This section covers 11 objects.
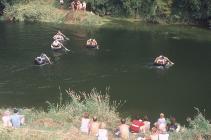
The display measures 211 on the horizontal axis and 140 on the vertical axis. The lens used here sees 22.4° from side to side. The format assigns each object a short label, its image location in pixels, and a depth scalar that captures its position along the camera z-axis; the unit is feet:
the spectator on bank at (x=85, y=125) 76.83
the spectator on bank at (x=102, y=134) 72.38
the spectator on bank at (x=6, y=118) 76.22
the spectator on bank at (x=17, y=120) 77.34
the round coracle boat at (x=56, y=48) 146.20
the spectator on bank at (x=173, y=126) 84.43
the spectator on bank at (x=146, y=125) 83.88
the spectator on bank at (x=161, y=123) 82.32
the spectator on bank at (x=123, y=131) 76.02
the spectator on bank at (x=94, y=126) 76.54
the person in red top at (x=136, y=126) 81.35
